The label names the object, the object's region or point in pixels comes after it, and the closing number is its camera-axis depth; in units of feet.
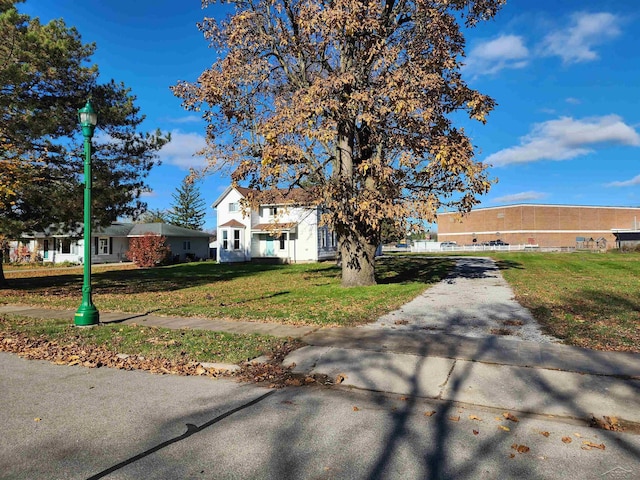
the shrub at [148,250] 116.88
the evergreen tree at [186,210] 222.07
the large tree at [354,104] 38.42
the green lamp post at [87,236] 29.19
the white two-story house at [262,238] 116.37
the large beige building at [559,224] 253.65
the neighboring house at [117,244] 125.39
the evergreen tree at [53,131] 42.88
